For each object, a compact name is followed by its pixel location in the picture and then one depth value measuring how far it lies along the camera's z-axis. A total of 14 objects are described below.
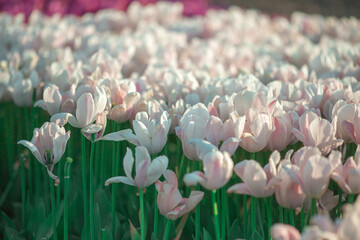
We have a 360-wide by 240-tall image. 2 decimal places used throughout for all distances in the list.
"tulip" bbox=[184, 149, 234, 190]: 1.96
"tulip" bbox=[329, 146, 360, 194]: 1.95
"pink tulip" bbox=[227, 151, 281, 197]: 1.96
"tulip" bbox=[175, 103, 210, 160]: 2.08
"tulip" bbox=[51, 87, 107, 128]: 2.15
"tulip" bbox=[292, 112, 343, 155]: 2.06
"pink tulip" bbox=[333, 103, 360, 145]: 2.10
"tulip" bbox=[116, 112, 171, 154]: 2.09
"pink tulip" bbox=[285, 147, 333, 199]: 1.92
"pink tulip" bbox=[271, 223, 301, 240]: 1.83
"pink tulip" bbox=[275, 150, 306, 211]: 1.96
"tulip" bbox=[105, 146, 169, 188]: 2.02
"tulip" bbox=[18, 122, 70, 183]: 2.10
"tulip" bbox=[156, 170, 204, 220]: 2.04
